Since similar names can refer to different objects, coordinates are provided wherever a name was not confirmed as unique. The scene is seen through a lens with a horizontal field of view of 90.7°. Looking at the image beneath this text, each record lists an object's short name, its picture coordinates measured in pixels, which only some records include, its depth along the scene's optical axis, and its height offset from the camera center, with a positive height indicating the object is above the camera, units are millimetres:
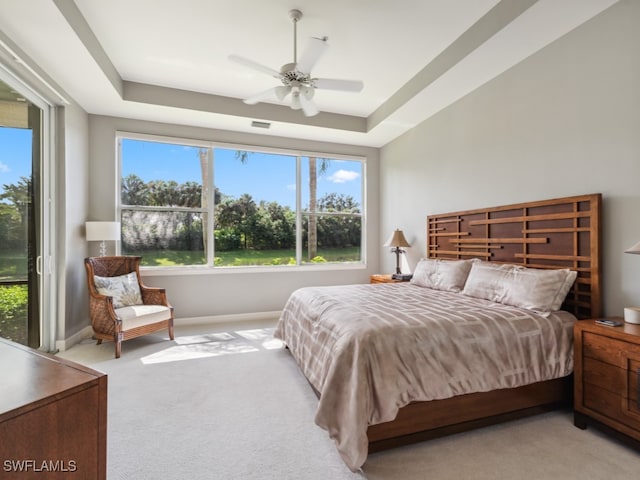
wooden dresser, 734 -453
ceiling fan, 2463 +1411
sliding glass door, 2803 +233
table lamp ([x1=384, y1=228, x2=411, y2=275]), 4680 -32
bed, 1809 -678
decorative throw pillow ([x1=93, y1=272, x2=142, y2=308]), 3686 -568
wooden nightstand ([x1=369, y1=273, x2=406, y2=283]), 4427 -567
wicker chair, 3418 -792
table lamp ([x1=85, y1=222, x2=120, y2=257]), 3826 +125
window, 4570 +570
